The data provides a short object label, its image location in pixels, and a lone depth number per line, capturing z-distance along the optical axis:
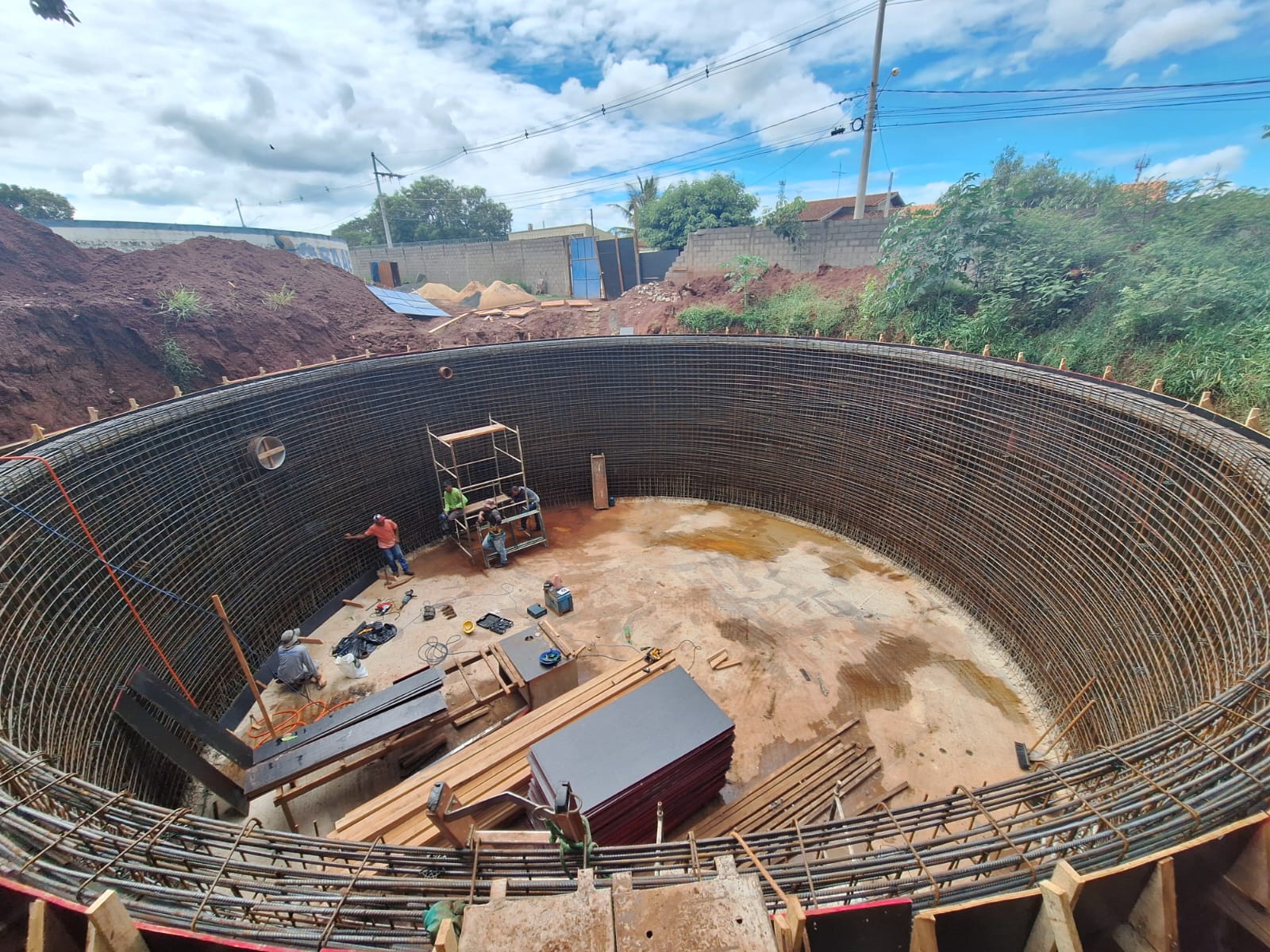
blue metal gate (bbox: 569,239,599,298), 20.39
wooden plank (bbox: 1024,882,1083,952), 2.05
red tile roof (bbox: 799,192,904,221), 24.48
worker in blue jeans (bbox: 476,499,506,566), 8.69
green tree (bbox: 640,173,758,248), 22.84
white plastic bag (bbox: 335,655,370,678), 6.31
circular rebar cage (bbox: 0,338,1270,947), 2.44
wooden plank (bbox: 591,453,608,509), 10.53
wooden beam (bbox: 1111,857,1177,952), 2.14
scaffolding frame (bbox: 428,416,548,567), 9.00
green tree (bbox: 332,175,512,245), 32.44
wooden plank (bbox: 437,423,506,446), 8.81
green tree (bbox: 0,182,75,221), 22.03
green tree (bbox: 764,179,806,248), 14.66
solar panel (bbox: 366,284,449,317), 17.70
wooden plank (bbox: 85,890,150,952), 1.88
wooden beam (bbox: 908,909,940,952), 2.12
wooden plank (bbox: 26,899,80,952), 1.92
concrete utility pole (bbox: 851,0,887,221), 12.27
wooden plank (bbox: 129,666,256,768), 4.52
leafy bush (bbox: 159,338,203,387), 10.42
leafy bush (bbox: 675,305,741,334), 14.44
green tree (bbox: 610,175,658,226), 29.08
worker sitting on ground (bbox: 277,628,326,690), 6.03
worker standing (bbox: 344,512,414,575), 8.12
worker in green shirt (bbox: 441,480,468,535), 8.84
